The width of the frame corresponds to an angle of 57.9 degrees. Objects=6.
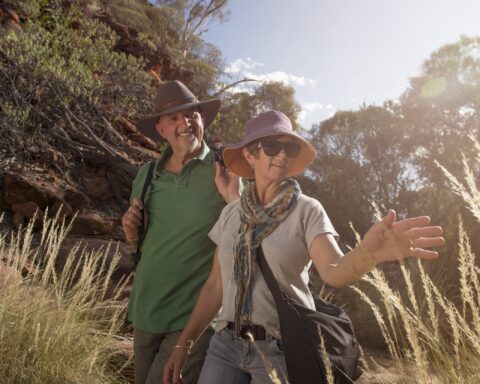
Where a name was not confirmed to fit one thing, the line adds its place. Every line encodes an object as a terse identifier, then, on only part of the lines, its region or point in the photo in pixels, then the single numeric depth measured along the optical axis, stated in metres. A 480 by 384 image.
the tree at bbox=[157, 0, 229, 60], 25.34
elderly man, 2.62
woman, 1.37
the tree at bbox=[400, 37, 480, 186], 13.70
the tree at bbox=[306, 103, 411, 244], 12.44
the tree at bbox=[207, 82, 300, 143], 16.84
